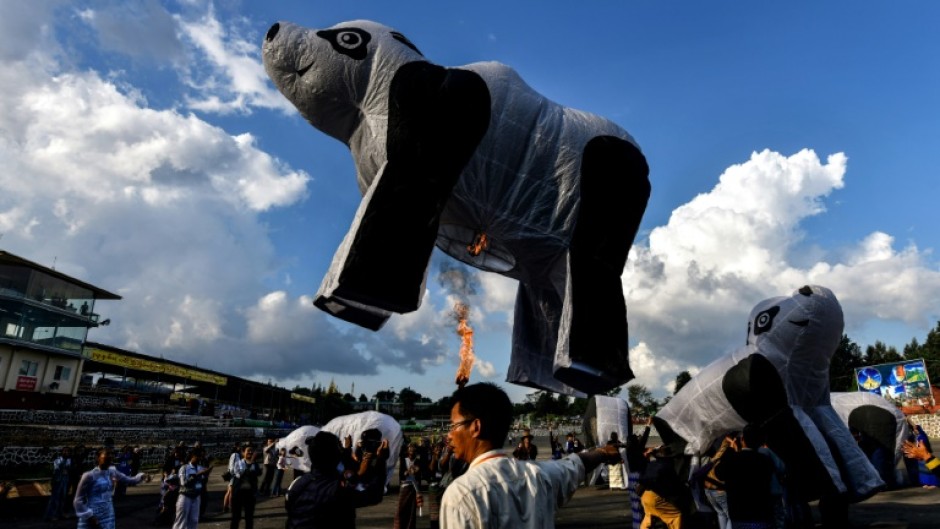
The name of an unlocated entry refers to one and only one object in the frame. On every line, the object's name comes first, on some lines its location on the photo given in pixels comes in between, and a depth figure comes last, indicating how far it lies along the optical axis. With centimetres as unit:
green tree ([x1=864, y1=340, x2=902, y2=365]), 5784
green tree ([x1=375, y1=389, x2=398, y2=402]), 8939
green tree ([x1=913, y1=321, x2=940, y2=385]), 5003
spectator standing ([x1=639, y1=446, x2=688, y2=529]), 594
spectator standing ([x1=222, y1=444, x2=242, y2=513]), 979
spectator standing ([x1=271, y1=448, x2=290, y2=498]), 1530
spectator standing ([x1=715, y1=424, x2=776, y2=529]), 477
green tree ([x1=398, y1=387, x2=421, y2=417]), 8125
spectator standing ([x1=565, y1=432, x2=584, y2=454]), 1750
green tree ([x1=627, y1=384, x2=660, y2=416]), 6948
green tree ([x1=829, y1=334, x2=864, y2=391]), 5650
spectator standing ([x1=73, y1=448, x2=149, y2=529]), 668
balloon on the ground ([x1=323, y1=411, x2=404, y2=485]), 1478
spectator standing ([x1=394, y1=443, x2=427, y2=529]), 802
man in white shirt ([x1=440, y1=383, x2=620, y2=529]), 201
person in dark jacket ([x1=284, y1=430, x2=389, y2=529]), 340
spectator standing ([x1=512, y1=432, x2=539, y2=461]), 777
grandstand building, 2697
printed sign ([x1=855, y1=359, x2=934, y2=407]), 3472
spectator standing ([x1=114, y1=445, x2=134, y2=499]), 1377
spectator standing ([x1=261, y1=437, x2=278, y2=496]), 1516
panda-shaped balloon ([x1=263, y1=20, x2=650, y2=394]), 667
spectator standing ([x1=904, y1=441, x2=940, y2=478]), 500
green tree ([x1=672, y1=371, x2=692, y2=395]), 6894
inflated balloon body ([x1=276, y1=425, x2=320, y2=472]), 1462
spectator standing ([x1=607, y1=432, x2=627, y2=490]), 1498
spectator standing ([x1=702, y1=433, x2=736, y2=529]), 597
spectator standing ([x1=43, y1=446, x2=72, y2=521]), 1167
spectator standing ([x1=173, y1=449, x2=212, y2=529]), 792
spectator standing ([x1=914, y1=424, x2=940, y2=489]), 1045
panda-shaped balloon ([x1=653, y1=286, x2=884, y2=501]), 850
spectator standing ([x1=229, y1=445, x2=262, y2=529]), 917
